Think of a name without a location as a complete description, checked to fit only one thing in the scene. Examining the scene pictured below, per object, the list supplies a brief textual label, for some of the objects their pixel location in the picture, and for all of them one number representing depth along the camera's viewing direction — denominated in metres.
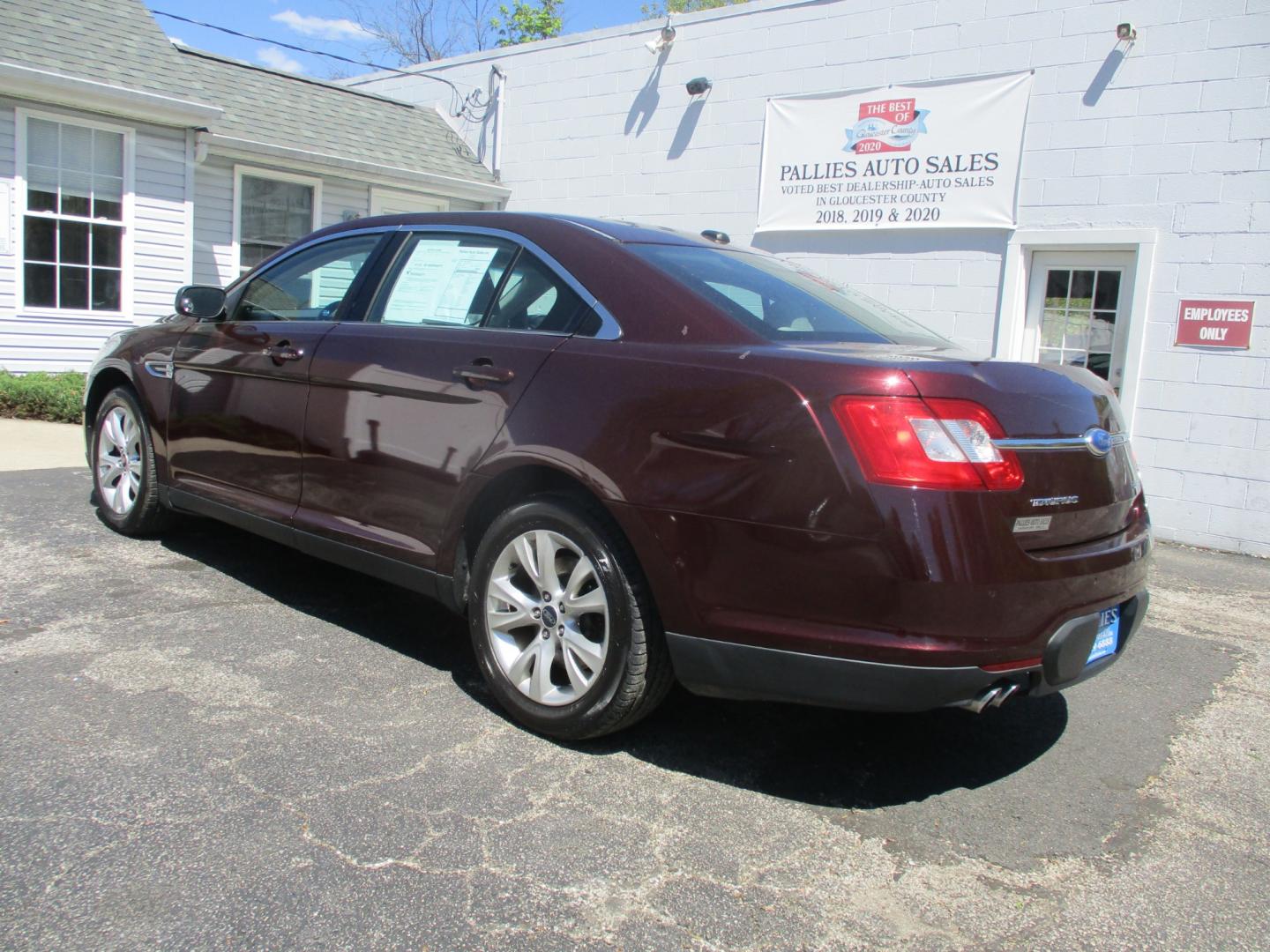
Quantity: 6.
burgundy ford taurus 2.71
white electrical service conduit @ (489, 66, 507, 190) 12.92
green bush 9.96
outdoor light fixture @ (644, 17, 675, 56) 11.02
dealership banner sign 8.84
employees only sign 7.71
